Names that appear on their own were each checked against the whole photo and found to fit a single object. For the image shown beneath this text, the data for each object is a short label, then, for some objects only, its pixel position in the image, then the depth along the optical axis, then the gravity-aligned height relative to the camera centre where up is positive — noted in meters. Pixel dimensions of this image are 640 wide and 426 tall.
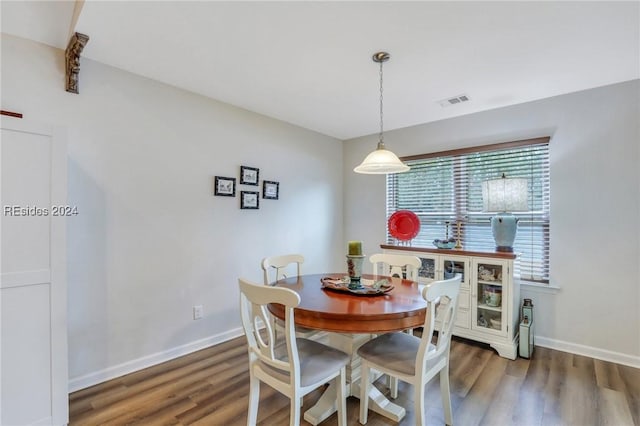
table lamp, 2.69 +0.07
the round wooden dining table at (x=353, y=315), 1.54 -0.55
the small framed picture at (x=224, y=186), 2.94 +0.23
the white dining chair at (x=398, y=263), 2.58 -0.46
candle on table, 2.06 -0.26
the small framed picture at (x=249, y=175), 3.15 +0.37
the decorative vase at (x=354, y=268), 2.04 -0.39
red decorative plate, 3.30 -0.16
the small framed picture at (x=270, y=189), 3.38 +0.24
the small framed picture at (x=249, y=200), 3.16 +0.11
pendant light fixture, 2.14 +0.37
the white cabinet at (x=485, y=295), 2.71 -0.79
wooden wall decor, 1.91 +1.02
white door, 1.53 -0.35
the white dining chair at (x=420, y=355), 1.53 -0.83
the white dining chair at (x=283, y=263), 2.33 -0.45
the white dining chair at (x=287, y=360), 1.45 -0.82
